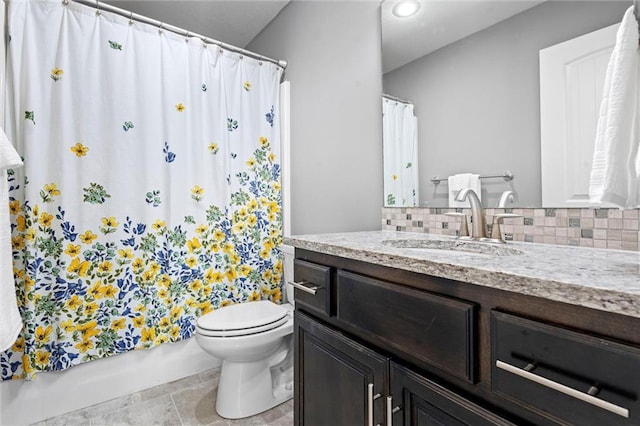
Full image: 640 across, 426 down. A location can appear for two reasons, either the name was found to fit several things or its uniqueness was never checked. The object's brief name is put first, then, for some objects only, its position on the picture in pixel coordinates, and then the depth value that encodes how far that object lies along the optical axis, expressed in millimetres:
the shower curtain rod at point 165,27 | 1663
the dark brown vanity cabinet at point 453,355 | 469
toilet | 1519
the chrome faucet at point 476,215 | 1135
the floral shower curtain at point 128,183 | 1523
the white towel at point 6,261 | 1211
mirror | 1061
